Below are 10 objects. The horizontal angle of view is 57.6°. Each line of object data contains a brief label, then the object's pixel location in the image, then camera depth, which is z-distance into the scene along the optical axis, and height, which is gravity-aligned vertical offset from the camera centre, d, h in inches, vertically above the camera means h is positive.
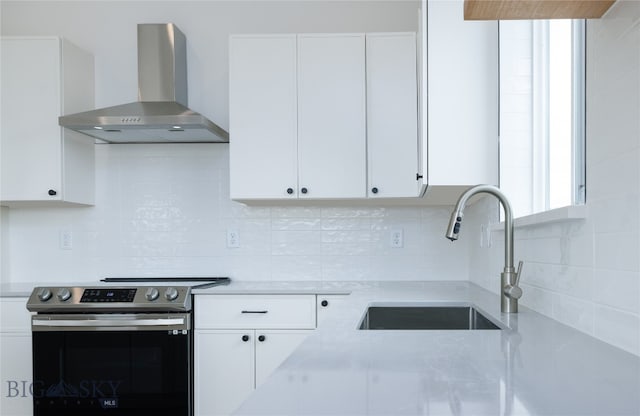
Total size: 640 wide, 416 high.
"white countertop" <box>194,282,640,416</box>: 31.1 -11.4
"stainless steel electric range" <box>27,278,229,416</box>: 112.3 -28.9
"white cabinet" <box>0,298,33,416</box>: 119.3 -30.5
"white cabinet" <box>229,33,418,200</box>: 121.8 +18.4
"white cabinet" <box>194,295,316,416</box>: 115.6 -27.9
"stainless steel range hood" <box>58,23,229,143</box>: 118.6 +19.6
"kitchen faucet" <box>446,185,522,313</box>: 64.7 -5.9
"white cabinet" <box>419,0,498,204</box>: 92.4 +17.1
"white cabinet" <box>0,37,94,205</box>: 125.6 +17.4
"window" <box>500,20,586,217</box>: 73.5 +12.3
